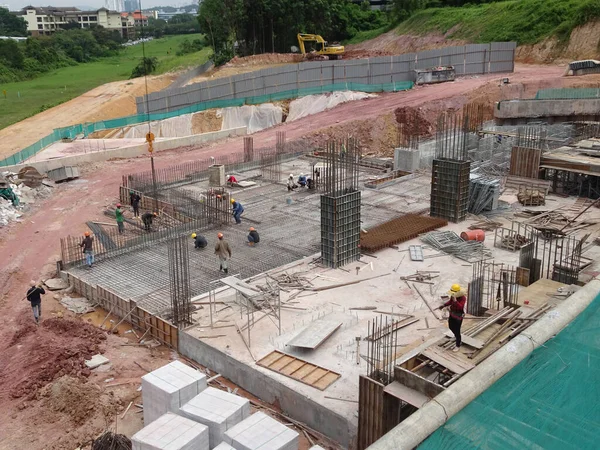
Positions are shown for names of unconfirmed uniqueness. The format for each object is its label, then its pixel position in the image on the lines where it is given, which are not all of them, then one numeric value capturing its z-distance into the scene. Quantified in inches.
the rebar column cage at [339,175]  637.9
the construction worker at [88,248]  664.4
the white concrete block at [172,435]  350.3
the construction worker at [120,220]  793.6
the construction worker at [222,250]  635.5
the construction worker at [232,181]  988.6
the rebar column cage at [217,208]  813.9
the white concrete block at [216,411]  372.5
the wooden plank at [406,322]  512.7
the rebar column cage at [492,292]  496.3
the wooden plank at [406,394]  344.2
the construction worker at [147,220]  789.2
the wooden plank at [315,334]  477.1
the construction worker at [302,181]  956.6
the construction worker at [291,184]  955.3
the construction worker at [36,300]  572.1
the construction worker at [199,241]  713.6
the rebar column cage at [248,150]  1153.4
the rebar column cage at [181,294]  529.0
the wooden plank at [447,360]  353.7
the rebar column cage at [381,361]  376.2
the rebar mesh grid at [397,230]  700.7
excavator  2249.0
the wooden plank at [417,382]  340.5
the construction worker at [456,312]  388.5
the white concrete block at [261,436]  348.8
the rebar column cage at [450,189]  762.8
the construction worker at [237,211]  802.8
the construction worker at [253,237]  724.7
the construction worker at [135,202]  864.3
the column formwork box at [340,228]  641.0
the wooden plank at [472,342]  378.9
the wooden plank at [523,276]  568.7
